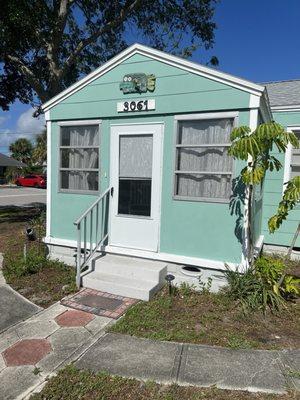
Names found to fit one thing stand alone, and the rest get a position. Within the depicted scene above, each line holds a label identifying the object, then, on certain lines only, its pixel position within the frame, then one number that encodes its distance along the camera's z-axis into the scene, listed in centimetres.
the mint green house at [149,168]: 509
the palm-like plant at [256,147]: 435
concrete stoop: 502
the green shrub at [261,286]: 465
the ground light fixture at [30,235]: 779
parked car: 3347
